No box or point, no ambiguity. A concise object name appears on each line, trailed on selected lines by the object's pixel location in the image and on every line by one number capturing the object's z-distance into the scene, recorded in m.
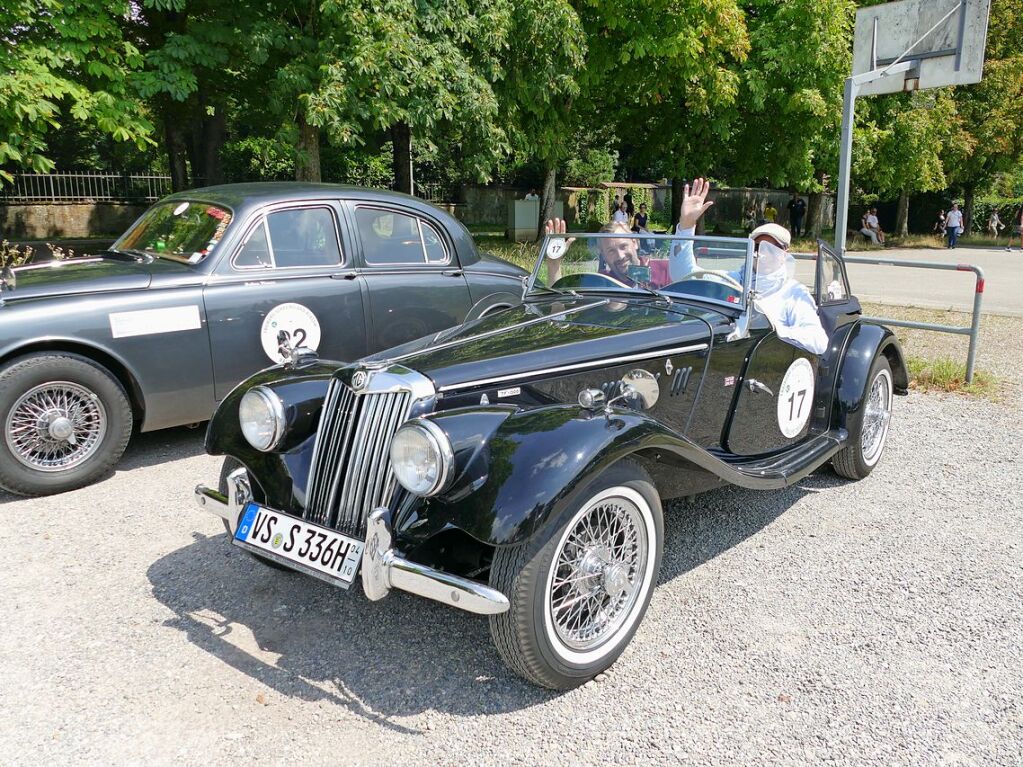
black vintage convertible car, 2.90
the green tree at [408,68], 11.28
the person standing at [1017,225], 30.36
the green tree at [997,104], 28.45
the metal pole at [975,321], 7.43
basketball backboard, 9.64
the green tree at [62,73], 9.26
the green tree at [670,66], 18.00
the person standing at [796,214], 32.09
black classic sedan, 5.01
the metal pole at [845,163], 9.13
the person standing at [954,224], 28.77
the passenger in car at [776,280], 4.50
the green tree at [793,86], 21.58
